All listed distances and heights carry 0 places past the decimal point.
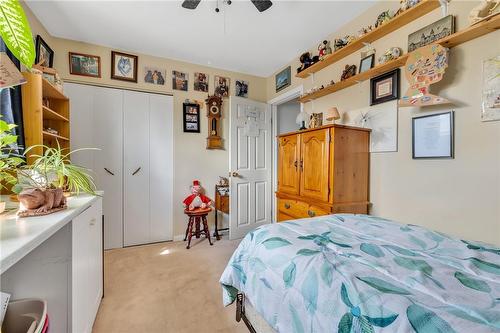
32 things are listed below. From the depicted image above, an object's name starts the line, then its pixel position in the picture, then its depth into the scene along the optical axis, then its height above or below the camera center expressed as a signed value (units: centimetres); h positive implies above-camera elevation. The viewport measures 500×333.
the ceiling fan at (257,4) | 167 +121
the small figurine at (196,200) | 292 -50
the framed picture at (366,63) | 192 +88
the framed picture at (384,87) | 174 +62
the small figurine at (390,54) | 171 +85
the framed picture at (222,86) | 330 +115
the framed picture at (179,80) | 307 +114
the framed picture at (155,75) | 293 +116
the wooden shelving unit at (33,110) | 161 +39
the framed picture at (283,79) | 312 +122
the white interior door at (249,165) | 316 -4
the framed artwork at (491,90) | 124 +42
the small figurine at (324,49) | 234 +121
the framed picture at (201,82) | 318 +116
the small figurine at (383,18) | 175 +116
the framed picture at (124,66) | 276 +121
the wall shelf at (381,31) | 151 +105
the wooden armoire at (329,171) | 178 -7
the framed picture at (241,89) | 345 +116
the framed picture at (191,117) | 313 +64
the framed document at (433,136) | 144 +19
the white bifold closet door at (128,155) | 267 +9
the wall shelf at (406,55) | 122 +75
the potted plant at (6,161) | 99 +0
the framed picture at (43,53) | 219 +113
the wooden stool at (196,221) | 282 -78
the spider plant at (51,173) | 115 -6
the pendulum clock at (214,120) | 320 +62
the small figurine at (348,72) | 207 +85
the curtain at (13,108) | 154 +38
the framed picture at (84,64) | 260 +116
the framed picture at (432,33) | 143 +89
